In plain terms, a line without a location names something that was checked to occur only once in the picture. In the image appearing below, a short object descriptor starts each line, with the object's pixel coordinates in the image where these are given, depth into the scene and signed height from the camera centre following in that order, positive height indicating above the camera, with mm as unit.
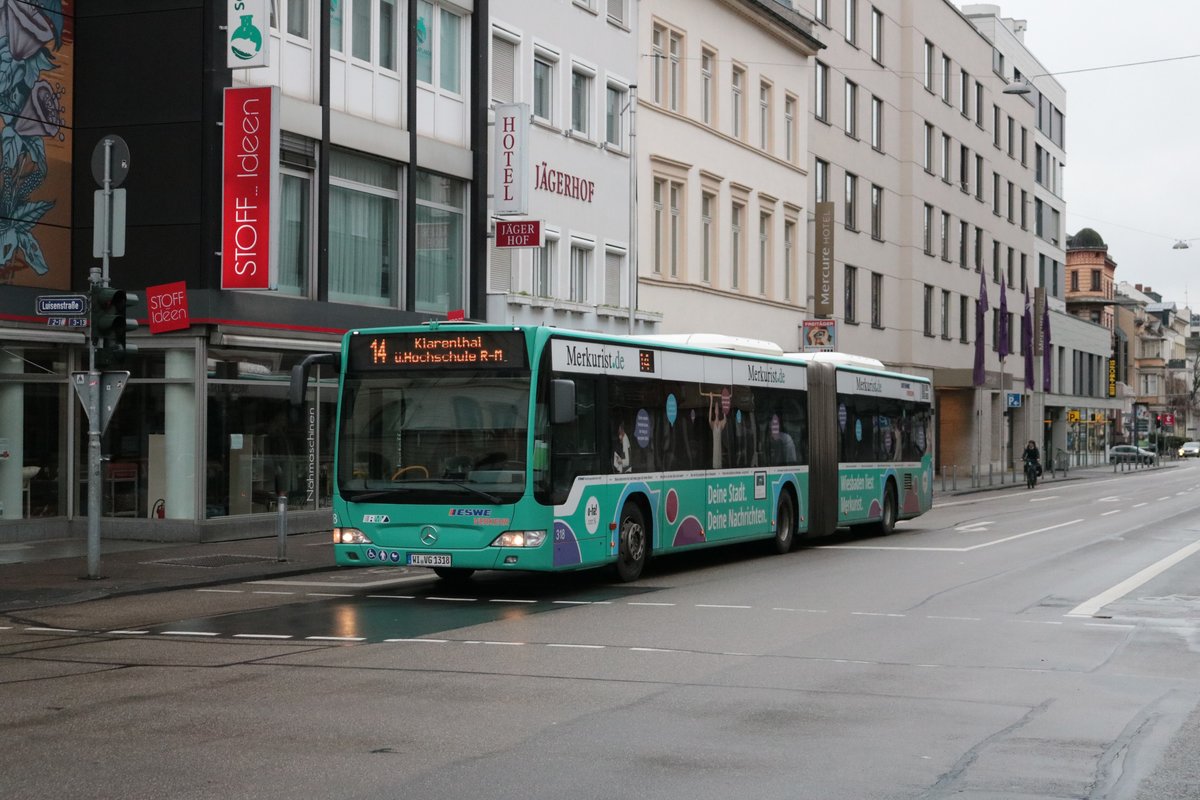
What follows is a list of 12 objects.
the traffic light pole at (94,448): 17406 -182
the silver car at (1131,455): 83969 -956
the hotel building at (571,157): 30859 +6191
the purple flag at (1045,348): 74312 +4439
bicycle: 55094 -1255
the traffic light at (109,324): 17375 +1253
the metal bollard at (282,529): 19891 -1264
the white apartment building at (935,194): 51781 +9692
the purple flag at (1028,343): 67938 +4272
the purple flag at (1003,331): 60812 +4423
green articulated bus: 15453 -157
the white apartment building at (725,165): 37469 +7359
